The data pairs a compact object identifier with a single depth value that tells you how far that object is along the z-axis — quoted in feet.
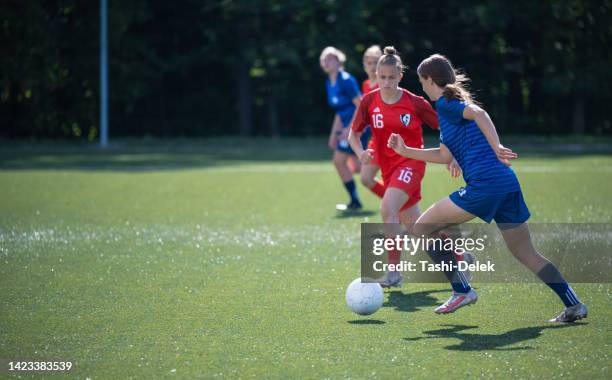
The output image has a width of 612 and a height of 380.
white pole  178.79
